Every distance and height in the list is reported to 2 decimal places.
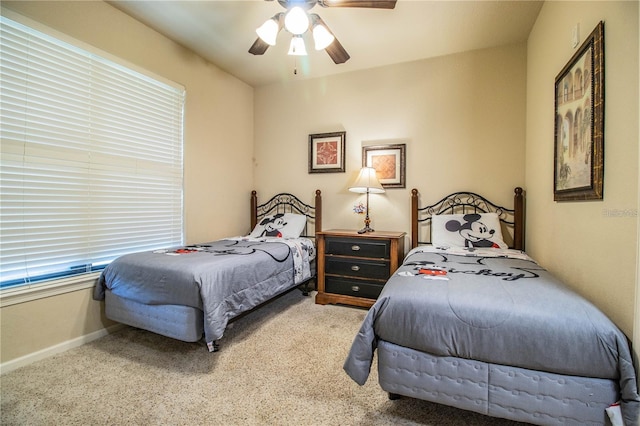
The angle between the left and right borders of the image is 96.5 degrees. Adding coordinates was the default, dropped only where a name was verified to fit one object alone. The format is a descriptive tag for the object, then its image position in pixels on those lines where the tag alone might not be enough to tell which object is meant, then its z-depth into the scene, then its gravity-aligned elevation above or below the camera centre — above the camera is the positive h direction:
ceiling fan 1.86 +1.30
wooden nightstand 2.76 -0.53
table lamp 3.04 +0.30
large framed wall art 1.41 +0.49
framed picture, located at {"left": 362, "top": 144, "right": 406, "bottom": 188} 3.23 +0.56
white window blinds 1.84 +0.39
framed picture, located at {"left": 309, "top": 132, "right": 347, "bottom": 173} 3.53 +0.74
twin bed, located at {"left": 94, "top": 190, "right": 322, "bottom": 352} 1.83 -0.54
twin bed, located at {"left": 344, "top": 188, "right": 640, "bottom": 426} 1.05 -0.57
